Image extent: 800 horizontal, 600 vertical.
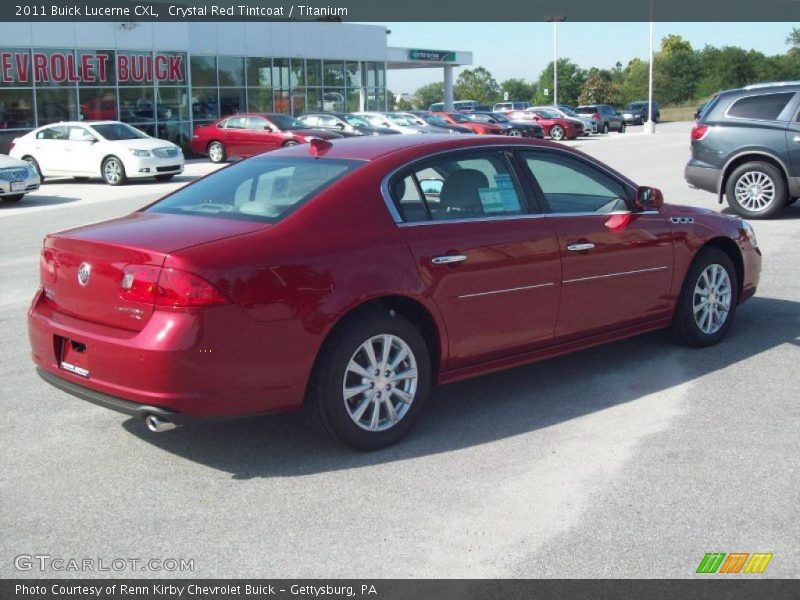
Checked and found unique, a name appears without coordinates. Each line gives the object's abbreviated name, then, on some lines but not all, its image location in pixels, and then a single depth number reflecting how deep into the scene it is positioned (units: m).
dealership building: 30.08
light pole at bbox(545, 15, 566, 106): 72.38
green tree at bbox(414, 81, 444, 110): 126.57
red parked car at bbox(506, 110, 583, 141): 45.03
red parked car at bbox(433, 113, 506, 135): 37.75
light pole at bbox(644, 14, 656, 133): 50.81
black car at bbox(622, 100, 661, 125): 62.53
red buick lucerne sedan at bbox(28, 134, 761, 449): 4.56
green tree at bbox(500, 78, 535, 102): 116.56
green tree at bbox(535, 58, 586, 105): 88.44
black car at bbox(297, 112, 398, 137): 32.34
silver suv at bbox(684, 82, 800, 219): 13.63
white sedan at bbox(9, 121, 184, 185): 22.73
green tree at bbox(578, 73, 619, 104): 85.06
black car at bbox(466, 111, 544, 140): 41.38
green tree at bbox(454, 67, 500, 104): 107.04
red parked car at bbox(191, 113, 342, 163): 29.14
